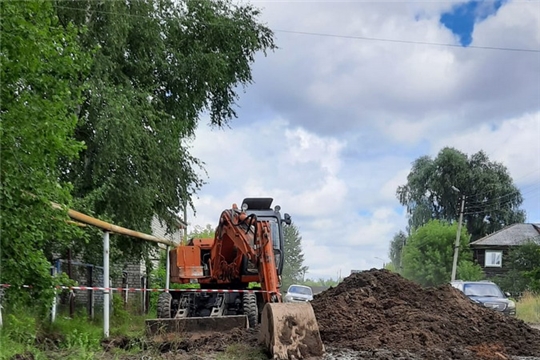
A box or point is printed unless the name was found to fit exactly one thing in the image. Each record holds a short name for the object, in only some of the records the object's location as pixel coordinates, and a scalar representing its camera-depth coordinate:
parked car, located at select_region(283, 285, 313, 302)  31.08
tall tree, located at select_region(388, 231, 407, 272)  80.03
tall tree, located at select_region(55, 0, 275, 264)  17.36
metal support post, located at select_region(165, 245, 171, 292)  18.08
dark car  23.17
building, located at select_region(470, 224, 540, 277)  57.81
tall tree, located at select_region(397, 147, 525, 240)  68.25
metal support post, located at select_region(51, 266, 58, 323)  12.68
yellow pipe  11.03
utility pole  40.38
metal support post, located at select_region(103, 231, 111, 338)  12.40
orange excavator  10.36
